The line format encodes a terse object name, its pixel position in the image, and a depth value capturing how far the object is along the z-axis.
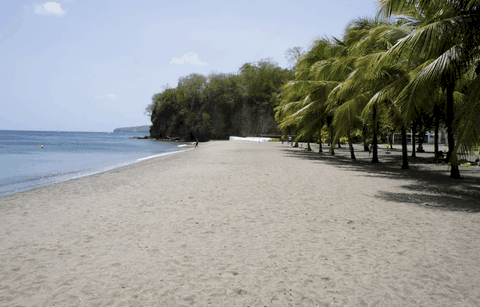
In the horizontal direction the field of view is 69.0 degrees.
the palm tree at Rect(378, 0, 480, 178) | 7.50
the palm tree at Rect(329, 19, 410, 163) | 11.14
